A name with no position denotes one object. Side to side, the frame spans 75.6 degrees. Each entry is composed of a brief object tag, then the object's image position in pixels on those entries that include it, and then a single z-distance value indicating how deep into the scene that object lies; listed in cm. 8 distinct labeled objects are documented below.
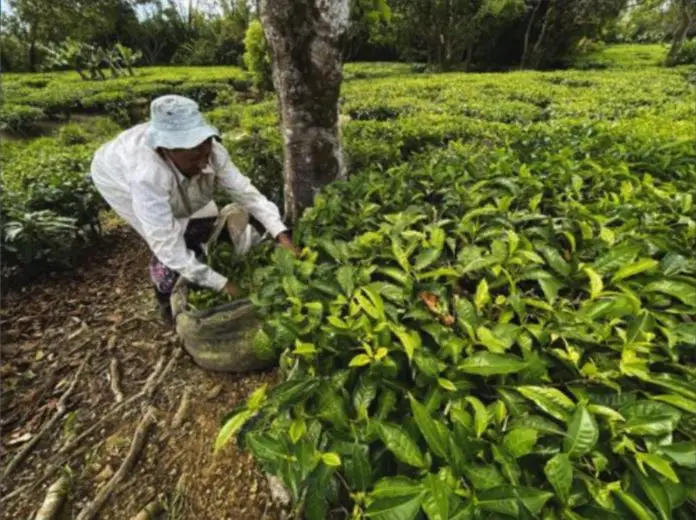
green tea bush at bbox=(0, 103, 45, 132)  1104
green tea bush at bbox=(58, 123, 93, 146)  915
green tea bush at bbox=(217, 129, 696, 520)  88
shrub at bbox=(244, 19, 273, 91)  1369
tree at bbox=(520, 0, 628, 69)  1725
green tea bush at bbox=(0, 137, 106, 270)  322
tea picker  210
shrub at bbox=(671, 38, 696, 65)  1895
